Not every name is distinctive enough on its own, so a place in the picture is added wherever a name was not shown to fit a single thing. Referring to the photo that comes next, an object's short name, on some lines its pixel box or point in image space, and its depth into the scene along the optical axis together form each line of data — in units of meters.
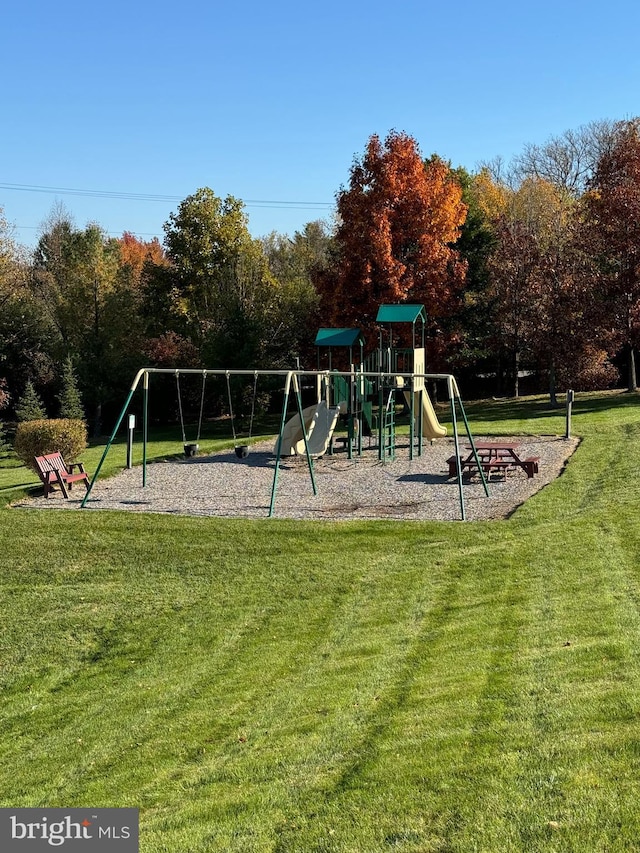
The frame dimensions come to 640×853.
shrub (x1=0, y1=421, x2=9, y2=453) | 27.78
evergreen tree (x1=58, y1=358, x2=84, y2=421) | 30.60
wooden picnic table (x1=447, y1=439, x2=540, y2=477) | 15.87
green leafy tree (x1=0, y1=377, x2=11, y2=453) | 27.86
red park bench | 15.29
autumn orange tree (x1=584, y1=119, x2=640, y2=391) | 29.09
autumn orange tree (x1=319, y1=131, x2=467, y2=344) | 29.47
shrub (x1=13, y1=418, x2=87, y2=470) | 18.31
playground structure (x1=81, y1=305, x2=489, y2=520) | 19.27
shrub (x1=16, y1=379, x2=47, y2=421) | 29.52
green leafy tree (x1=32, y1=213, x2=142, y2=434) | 35.19
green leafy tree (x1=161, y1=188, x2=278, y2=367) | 37.50
